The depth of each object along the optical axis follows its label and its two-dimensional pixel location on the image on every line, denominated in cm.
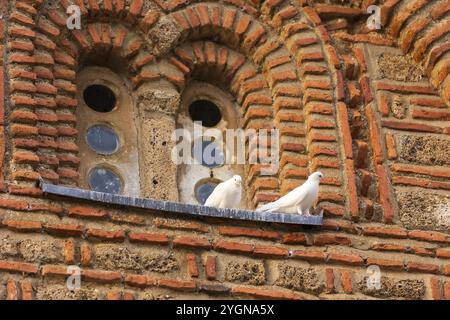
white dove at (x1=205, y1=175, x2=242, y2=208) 1205
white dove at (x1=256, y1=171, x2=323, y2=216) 1200
